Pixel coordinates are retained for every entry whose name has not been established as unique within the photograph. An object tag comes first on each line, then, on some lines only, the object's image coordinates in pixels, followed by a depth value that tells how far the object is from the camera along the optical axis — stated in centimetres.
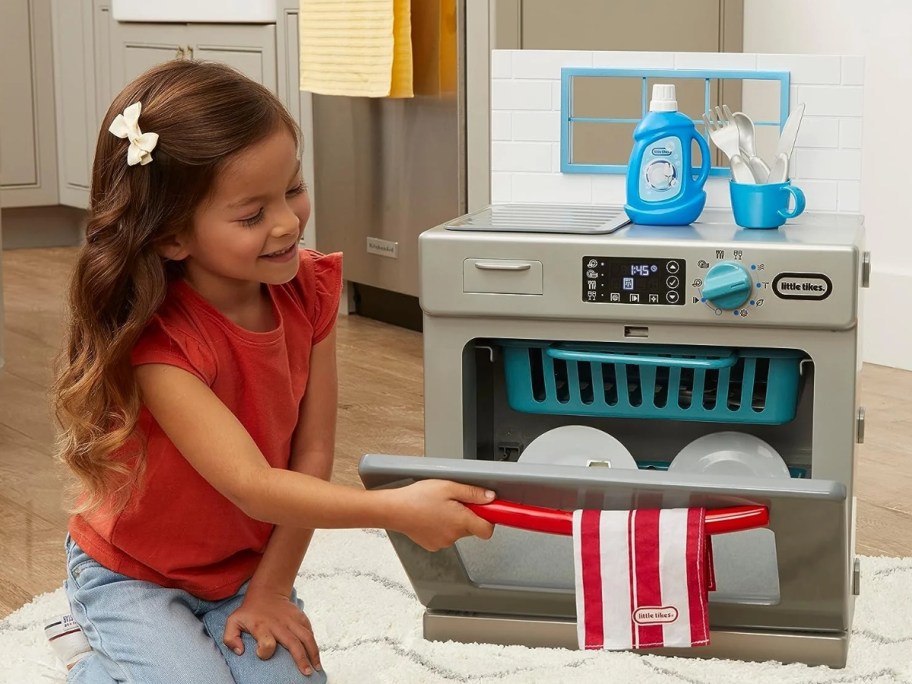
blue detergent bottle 247
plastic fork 250
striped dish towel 225
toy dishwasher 229
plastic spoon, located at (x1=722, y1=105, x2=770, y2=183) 247
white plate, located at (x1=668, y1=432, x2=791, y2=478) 244
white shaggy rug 248
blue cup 244
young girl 224
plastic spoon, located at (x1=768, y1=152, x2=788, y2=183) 247
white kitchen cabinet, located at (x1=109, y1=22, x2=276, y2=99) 459
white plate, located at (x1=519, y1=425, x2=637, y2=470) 249
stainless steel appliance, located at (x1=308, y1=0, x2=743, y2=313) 380
